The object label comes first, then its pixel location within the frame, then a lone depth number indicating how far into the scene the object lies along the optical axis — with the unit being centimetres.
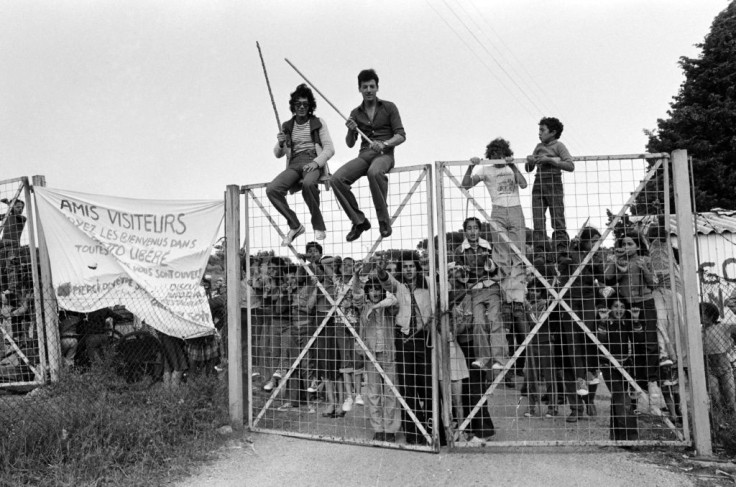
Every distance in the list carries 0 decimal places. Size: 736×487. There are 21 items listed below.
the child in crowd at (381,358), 565
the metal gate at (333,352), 563
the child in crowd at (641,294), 541
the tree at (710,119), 1728
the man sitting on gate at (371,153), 560
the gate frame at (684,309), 520
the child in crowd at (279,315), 638
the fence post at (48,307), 727
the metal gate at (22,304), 737
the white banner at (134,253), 686
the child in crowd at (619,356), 538
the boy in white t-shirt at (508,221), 555
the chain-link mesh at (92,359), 549
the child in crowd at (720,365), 624
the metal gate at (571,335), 532
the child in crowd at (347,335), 585
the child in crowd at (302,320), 628
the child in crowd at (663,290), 558
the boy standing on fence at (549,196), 540
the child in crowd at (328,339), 599
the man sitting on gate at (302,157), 593
